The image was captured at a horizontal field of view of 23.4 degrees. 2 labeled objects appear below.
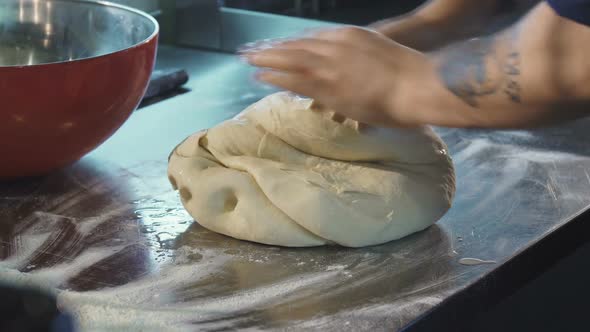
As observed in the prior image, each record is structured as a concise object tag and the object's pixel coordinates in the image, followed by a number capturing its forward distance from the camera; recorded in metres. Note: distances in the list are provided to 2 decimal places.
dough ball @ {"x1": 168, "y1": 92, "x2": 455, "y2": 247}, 1.38
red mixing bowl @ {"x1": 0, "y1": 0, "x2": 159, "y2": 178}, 1.42
